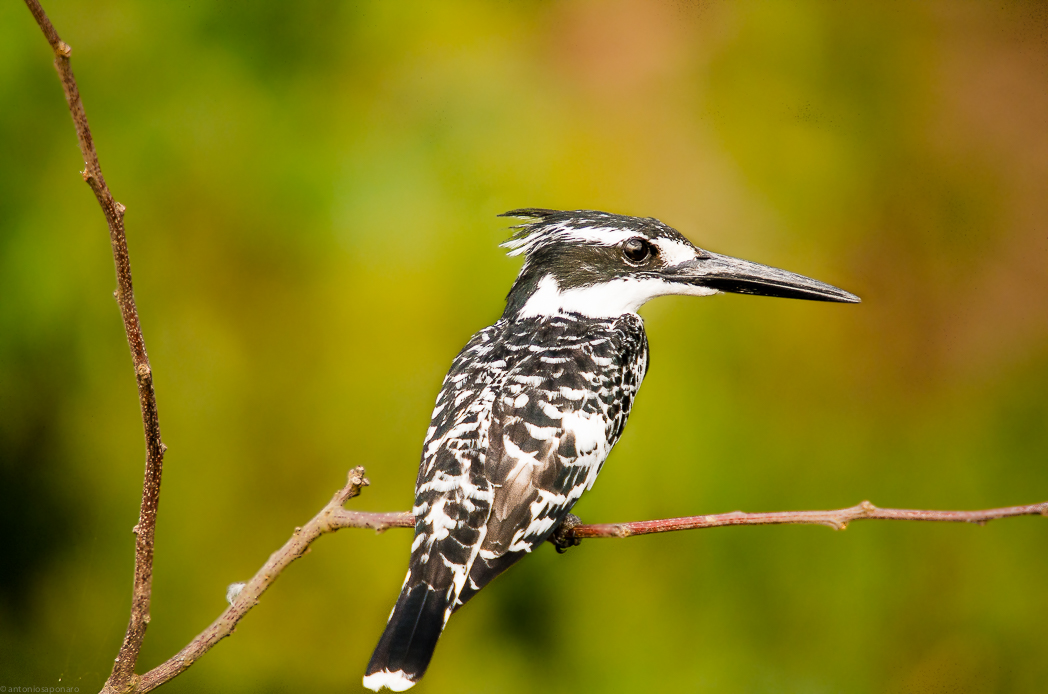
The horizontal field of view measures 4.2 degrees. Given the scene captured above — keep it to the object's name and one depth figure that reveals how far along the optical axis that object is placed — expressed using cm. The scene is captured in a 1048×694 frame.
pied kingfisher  534
